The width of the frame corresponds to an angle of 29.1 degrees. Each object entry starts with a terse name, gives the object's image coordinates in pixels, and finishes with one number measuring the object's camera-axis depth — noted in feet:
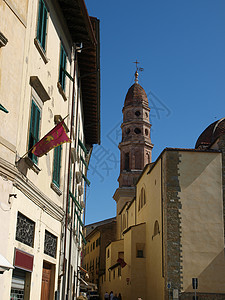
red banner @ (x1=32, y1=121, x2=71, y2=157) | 30.01
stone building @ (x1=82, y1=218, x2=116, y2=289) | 166.81
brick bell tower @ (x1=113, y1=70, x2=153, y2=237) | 167.32
